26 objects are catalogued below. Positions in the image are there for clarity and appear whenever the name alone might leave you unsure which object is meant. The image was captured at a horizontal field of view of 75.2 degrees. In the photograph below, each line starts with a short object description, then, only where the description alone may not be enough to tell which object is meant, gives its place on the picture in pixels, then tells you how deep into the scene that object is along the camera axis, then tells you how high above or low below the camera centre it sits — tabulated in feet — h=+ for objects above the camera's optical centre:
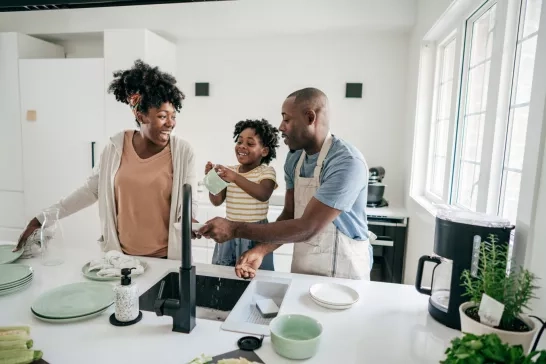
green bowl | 2.78 -1.60
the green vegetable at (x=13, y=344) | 2.57 -1.56
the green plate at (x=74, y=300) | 3.30 -1.65
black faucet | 3.13 -1.43
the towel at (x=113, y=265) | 4.25 -1.60
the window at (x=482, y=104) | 4.83 +0.76
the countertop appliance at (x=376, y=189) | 9.64 -1.18
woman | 5.38 -0.76
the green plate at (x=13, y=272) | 3.79 -1.60
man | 4.34 -0.86
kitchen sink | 4.41 -1.93
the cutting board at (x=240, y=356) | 2.80 -1.72
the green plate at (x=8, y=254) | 4.57 -1.64
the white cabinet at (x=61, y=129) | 10.40 +0.11
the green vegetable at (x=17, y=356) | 2.55 -1.63
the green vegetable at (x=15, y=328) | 2.80 -1.56
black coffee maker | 3.25 -0.96
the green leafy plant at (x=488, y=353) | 1.94 -1.13
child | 5.79 -0.74
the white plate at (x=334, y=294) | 3.67 -1.63
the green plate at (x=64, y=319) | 3.20 -1.68
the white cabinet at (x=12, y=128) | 10.68 +0.08
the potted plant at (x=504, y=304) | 2.51 -1.17
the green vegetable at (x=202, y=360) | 2.65 -1.66
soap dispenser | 3.20 -1.53
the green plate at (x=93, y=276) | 4.17 -1.68
